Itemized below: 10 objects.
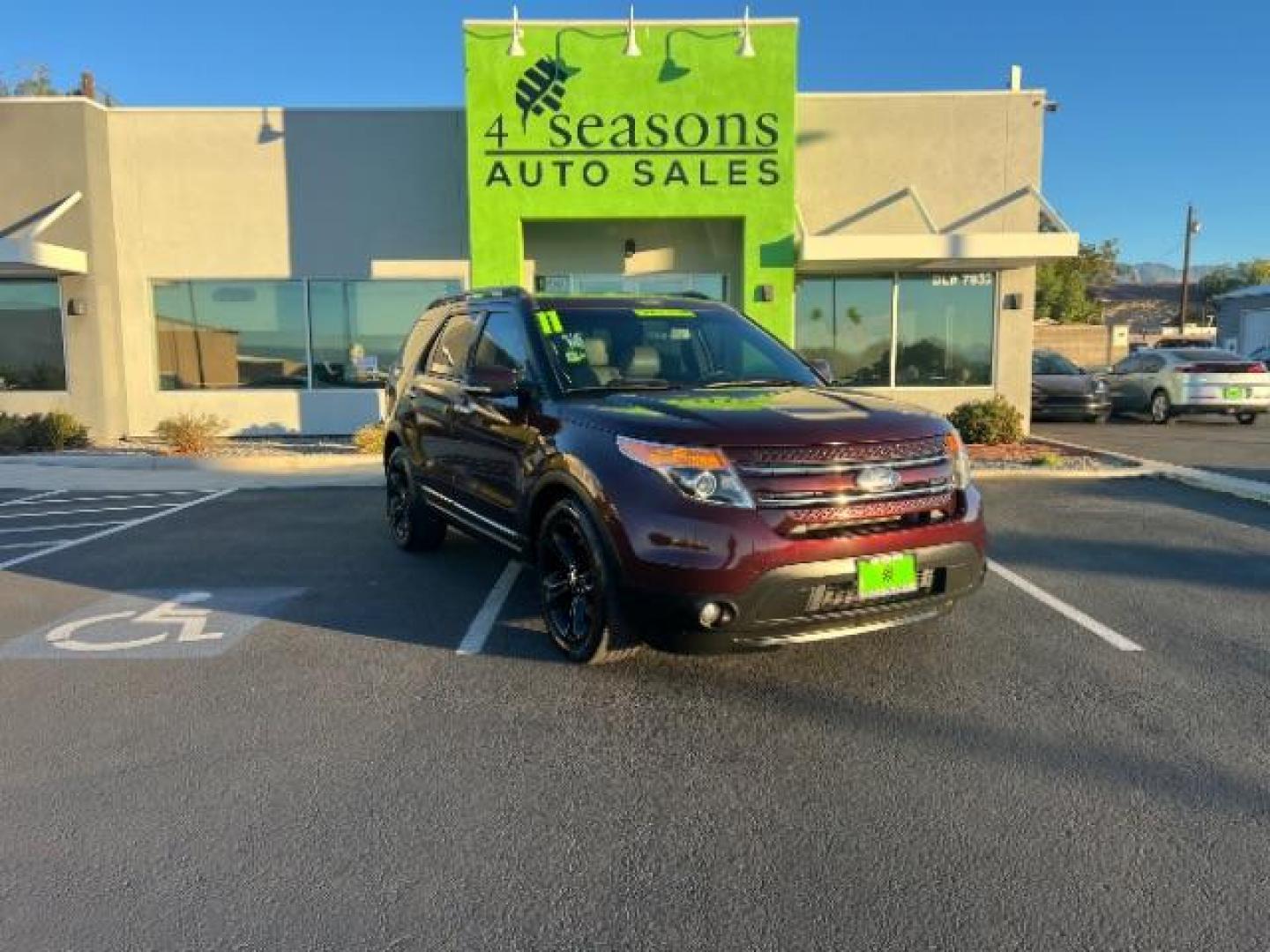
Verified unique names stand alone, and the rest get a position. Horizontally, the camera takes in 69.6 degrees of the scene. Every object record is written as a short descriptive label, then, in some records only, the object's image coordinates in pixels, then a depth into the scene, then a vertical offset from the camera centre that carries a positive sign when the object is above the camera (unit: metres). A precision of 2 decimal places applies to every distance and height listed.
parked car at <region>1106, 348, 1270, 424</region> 17.95 -0.35
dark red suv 3.91 -0.55
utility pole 48.56 +7.47
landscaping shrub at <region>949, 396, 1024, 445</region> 13.11 -0.77
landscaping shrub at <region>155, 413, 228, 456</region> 13.05 -0.92
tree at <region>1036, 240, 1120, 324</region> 54.19 +4.68
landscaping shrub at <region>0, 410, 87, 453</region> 13.46 -0.91
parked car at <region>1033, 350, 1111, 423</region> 18.53 -0.56
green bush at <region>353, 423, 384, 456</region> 12.82 -0.99
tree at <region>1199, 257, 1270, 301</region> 73.88 +7.36
